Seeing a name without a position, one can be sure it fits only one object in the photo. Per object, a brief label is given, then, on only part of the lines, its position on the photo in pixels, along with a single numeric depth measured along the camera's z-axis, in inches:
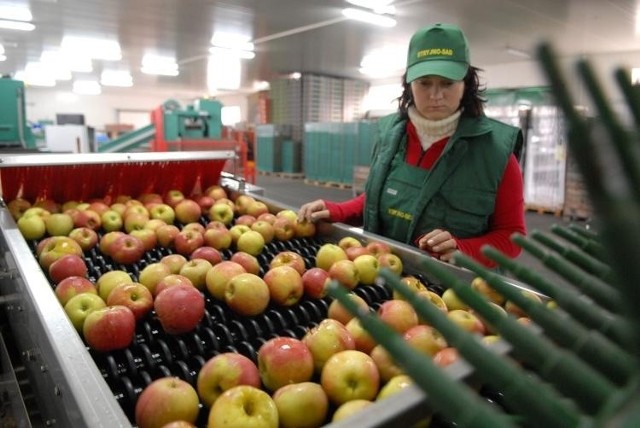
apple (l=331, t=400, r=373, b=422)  33.7
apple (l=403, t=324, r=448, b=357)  40.6
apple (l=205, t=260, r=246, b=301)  54.9
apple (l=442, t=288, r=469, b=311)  51.7
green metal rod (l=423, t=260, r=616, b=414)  12.6
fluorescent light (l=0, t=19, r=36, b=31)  349.7
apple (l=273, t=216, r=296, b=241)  79.0
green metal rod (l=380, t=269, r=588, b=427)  12.3
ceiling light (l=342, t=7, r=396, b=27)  312.3
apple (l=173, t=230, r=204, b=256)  71.7
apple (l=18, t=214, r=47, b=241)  75.5
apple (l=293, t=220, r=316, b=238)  80.6
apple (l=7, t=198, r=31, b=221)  84.0
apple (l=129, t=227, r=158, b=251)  72.9
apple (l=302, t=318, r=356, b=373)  41.2
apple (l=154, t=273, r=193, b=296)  52.3
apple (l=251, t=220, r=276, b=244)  77.2
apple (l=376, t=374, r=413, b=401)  36.0
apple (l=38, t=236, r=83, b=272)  63.2
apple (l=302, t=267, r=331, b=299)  55.6
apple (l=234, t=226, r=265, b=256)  72.0
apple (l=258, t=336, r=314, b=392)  38.5
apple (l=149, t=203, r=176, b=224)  87.0
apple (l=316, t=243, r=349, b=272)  64.3
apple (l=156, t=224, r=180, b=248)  75.3
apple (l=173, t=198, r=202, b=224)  90.0
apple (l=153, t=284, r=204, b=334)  46.1
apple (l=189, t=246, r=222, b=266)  64.6
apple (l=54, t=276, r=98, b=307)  51.3
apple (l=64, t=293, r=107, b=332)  47.3
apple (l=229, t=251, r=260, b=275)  61.6
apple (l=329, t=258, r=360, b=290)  57.0
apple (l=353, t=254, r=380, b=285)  59.6
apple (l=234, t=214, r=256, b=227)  82.8
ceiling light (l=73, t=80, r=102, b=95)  776.9
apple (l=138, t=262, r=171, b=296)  56.3
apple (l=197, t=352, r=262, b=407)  37.8
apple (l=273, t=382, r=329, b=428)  34.8
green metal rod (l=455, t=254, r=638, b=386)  13.7
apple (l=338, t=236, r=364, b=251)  71.3
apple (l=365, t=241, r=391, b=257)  67.0
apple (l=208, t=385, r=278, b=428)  32.1
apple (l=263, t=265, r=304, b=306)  53.4
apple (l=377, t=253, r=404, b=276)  62.7
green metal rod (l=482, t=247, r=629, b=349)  15.7
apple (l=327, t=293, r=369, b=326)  49.2
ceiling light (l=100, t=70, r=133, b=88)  643.8
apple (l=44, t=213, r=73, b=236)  77.4
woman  70.4
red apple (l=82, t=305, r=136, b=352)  42.8
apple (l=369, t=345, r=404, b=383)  39.6
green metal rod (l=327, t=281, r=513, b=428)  11.6
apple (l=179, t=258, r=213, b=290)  57.9
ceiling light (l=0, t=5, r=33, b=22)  310.8
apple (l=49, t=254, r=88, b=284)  58.5
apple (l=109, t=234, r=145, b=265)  67.2
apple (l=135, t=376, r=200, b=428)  34.4
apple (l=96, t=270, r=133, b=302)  53.9
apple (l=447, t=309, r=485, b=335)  45.1
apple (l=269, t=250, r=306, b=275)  61.1
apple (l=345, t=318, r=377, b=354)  43.6
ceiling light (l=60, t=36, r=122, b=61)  417.1
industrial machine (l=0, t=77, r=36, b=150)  209.2
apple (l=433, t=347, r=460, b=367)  36.8
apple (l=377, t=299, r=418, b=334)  45.9
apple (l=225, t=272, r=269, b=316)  50.8
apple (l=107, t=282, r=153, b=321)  48.9
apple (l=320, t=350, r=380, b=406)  36.9
